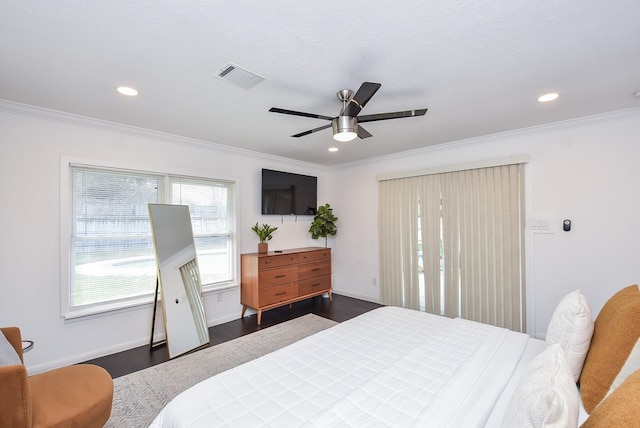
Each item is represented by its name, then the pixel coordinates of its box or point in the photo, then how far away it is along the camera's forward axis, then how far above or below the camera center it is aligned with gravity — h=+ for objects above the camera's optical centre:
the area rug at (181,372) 2.07 -1.41
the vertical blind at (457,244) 3.46 -0.37
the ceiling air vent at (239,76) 1.98 +1.07
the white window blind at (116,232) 2.93 -0.13
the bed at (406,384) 1.00 -0.87
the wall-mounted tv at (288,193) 4.49 +0.45
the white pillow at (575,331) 1.35 -0.58
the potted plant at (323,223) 5.22 -0.08
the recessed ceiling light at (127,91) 2.26 +1.07
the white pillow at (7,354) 1.55 -0.76
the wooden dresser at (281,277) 3.95 -0.89
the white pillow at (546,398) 0.77 -0.55
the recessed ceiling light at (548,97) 2.43 +1.06
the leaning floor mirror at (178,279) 3.08 -0.69
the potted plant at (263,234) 4.28 -0.23
